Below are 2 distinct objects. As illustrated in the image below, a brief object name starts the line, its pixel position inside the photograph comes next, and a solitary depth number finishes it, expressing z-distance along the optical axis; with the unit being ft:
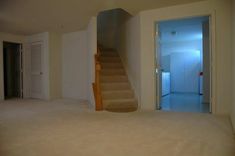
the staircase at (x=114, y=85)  17.08
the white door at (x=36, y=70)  24.61
